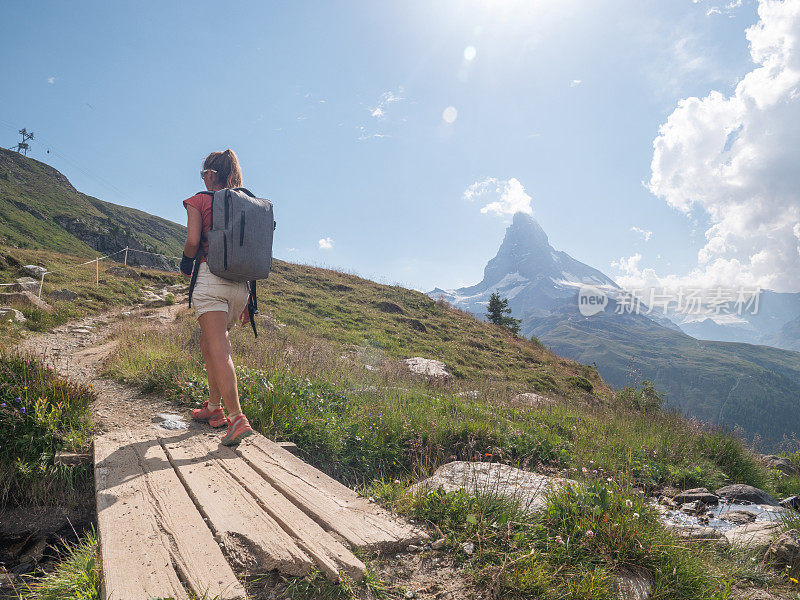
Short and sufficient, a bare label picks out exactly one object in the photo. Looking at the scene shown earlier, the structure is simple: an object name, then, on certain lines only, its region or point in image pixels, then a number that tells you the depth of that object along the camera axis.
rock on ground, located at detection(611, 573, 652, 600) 2.22
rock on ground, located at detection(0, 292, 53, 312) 12.41
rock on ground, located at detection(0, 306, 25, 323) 10.62
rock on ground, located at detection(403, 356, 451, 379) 14.02
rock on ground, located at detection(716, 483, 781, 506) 5.26
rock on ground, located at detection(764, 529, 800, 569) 2.95
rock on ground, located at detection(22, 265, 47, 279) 17.94
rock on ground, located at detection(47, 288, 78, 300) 15.09
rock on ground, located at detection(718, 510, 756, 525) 4.14
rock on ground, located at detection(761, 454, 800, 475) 8.97
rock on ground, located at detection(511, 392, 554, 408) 9.11
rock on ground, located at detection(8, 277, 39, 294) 14.48
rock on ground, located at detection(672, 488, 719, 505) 4.88
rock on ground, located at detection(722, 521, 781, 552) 3.12
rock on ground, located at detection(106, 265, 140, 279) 23.76
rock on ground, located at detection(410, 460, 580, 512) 3.23
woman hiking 3.79
